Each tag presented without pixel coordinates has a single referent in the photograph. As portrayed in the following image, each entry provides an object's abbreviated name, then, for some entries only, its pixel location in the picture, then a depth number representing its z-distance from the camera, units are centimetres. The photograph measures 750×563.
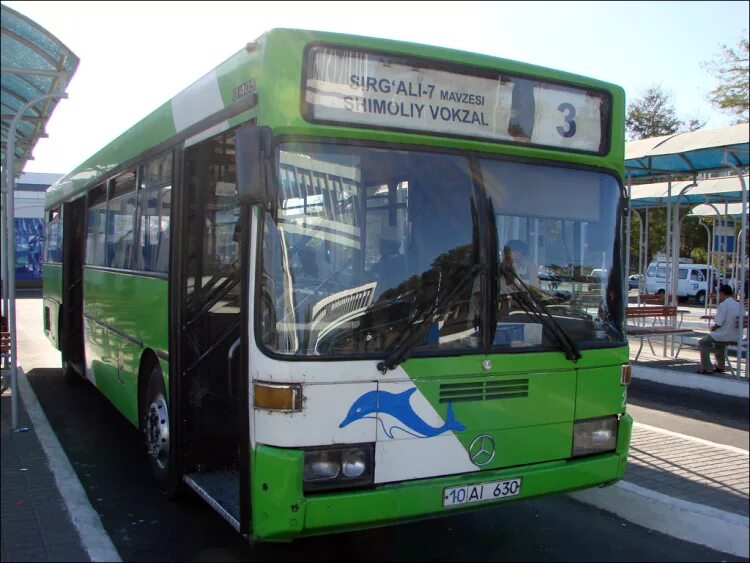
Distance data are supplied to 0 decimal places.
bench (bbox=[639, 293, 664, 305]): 1813
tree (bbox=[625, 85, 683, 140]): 4272
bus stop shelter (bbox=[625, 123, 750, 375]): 990
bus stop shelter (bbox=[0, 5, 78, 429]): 620
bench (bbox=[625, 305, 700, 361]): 1187
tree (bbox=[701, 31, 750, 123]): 2719
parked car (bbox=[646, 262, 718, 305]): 3522
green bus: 391
